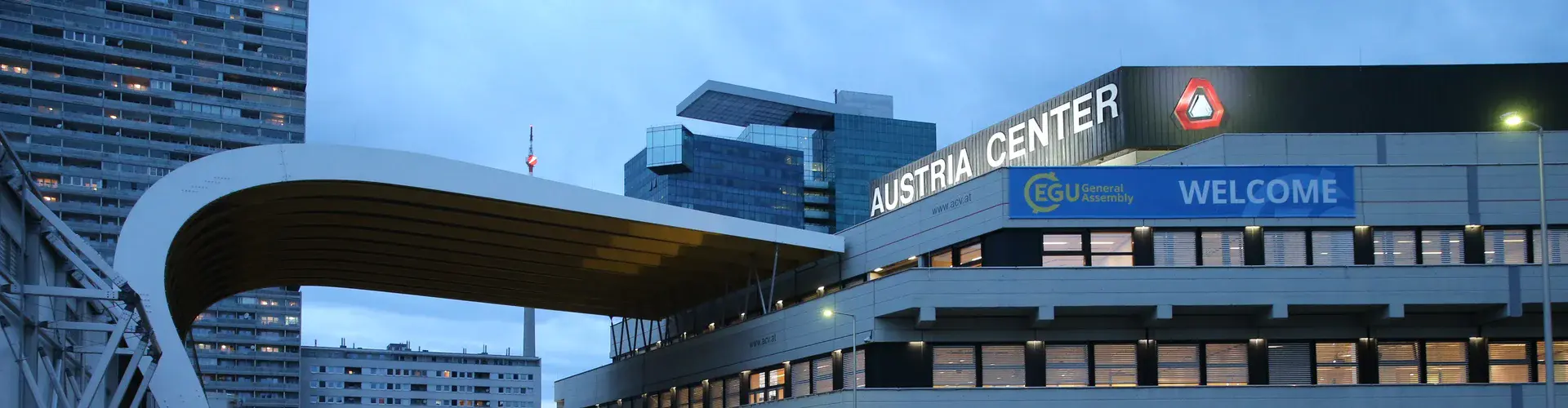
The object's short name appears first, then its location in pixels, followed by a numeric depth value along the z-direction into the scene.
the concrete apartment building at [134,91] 165.38
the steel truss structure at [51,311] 25.83
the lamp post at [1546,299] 35.09
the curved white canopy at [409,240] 37.78
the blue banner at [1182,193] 46.22
